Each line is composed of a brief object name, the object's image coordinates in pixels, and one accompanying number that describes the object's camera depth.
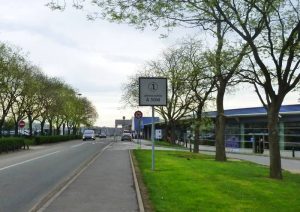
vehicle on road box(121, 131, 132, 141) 57.13
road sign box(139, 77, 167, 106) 11.96
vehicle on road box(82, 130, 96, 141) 55.21
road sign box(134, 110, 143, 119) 25.52
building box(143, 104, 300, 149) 33.02
